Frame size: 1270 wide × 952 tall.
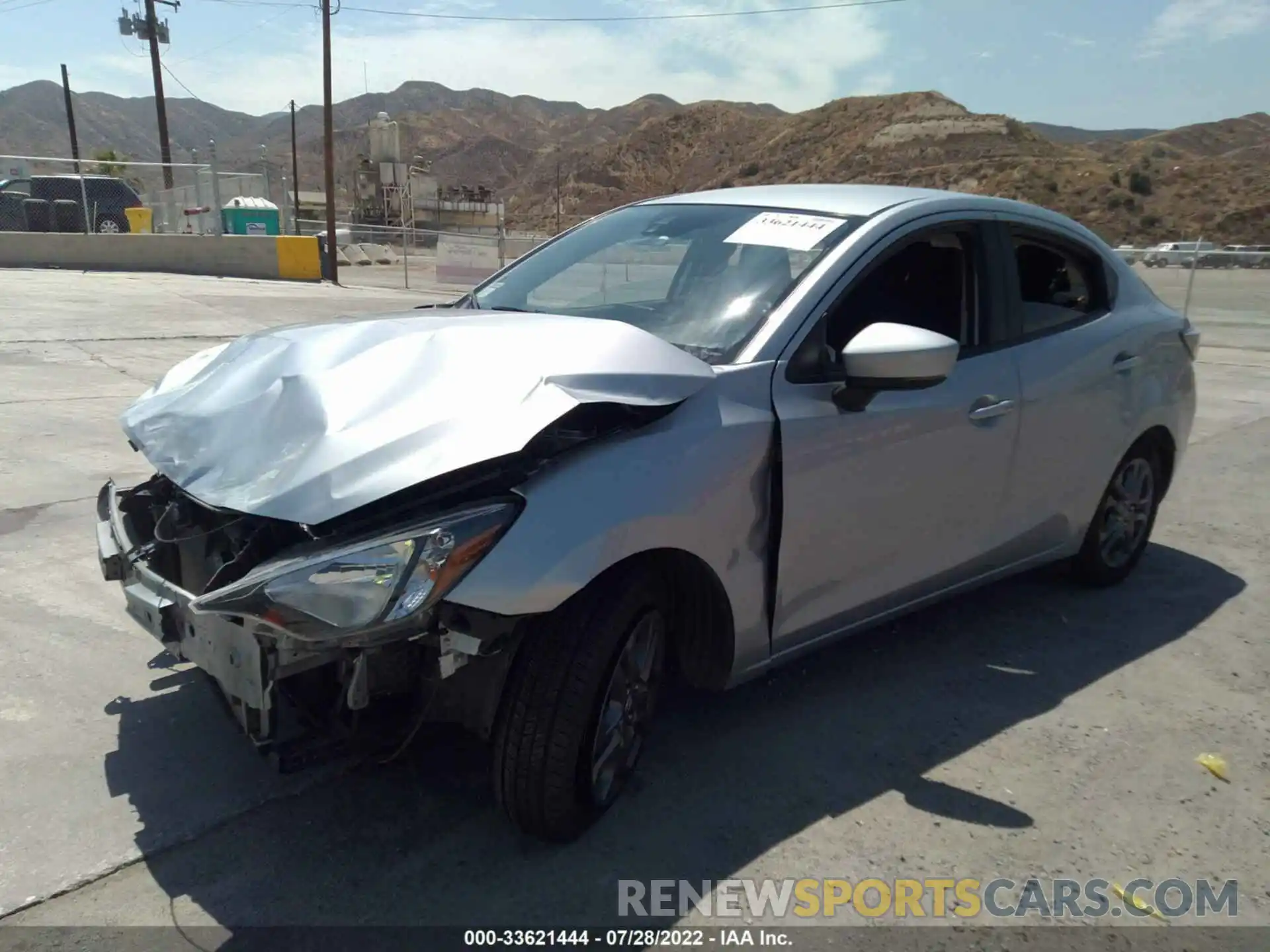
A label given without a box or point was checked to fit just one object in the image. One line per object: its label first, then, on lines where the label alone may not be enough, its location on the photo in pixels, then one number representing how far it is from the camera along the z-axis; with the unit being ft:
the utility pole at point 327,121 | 85.20
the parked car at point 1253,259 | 54.95
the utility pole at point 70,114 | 156.15
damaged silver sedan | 7.60
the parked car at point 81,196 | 72.28
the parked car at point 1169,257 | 54.34
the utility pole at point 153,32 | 118.01
